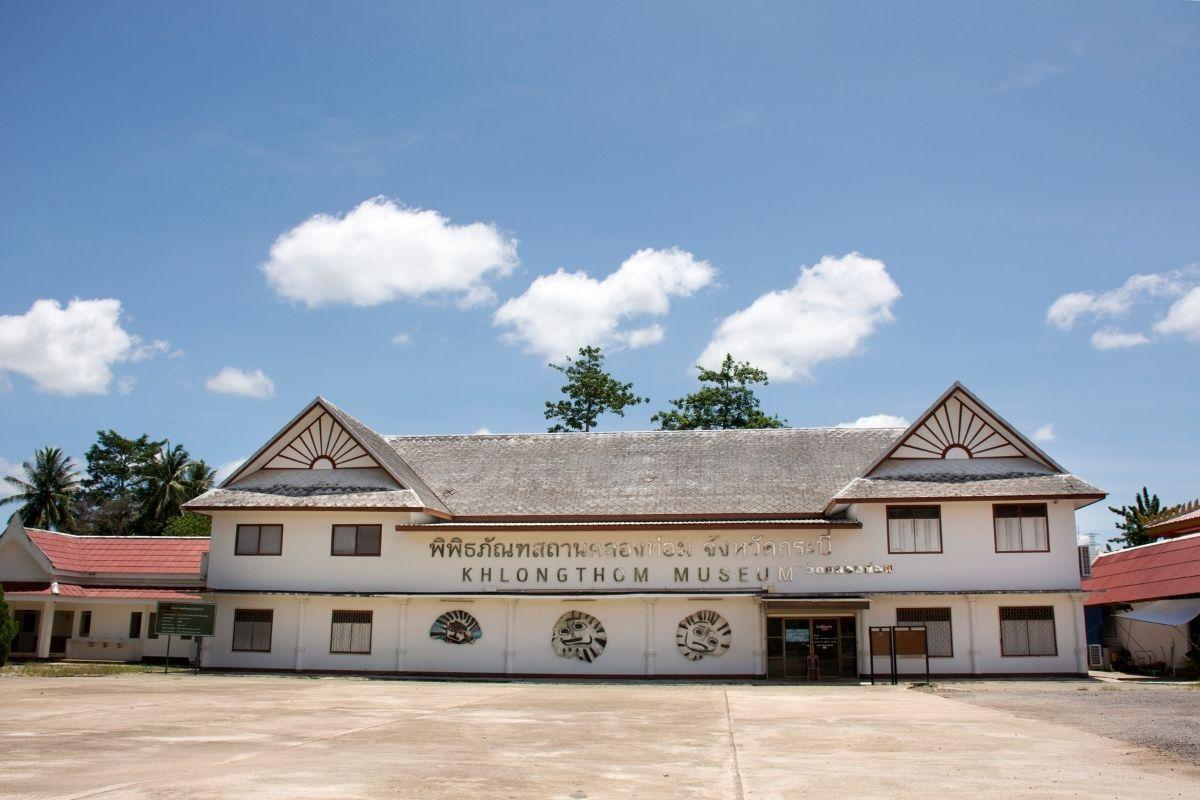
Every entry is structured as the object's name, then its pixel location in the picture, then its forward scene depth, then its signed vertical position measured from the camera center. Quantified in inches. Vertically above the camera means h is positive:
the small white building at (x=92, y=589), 1384.1 +19.6
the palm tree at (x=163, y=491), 2534.4 +278.3
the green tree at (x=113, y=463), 2979.8 +405.7
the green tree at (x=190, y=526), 2070.6 +160.0
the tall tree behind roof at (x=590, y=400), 2133.4 +438.1
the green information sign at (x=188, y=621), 1177.4 -18.8
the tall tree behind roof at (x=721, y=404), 2034.9 +414.3
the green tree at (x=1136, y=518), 1859.0 +187.0
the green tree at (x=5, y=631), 1150.3 -33.0
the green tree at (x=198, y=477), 2591.0 +329.2
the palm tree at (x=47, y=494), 2536.9 +268.6
